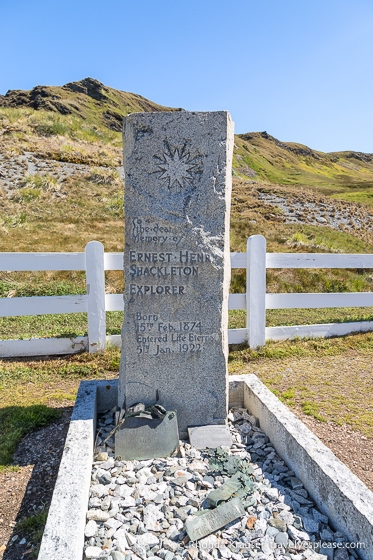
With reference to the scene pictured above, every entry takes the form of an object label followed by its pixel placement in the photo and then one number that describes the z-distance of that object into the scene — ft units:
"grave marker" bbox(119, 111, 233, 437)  11.98
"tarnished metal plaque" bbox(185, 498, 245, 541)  8.07
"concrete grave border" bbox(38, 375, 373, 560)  7.43
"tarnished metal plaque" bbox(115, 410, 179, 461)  11.19
